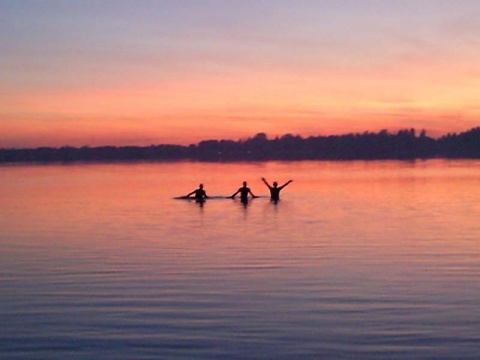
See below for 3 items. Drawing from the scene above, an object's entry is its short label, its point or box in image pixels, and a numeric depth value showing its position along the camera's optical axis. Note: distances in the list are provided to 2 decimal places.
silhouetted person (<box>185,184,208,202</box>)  42.41
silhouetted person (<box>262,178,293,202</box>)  43.59
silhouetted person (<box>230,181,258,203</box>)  41.87
